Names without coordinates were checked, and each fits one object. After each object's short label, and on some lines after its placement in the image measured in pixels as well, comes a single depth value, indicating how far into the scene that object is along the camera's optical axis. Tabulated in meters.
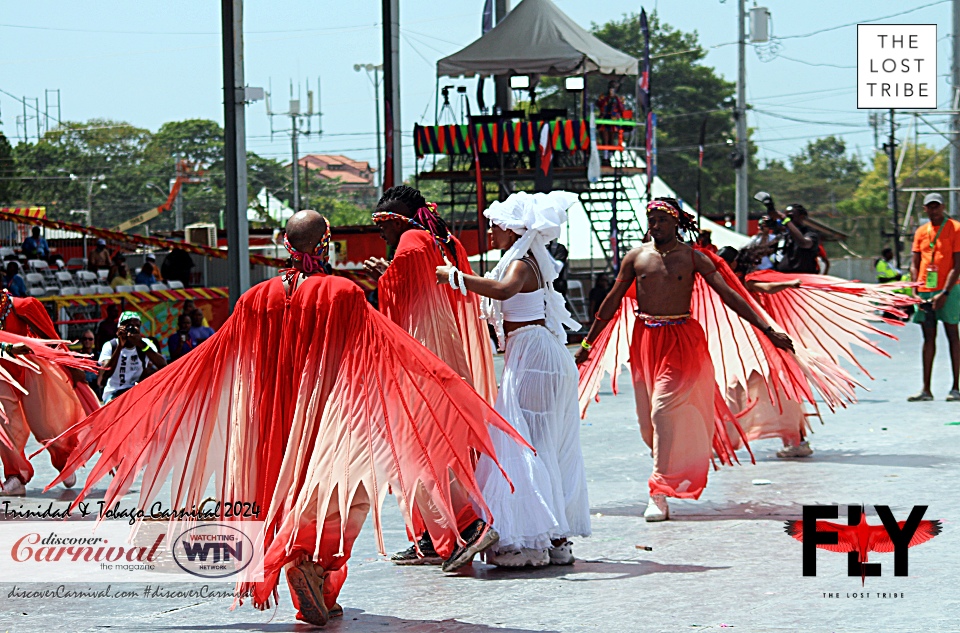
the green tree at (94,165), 84.00
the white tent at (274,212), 62.02
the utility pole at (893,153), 38.81
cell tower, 73.25
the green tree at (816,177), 100.62
